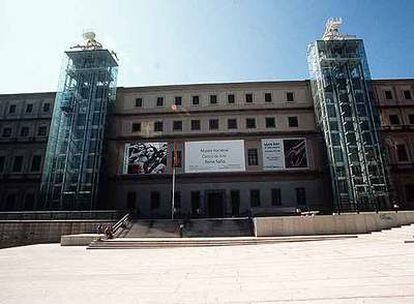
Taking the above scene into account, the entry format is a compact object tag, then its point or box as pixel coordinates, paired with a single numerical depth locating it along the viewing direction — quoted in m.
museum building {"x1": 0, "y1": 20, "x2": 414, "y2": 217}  29.44
